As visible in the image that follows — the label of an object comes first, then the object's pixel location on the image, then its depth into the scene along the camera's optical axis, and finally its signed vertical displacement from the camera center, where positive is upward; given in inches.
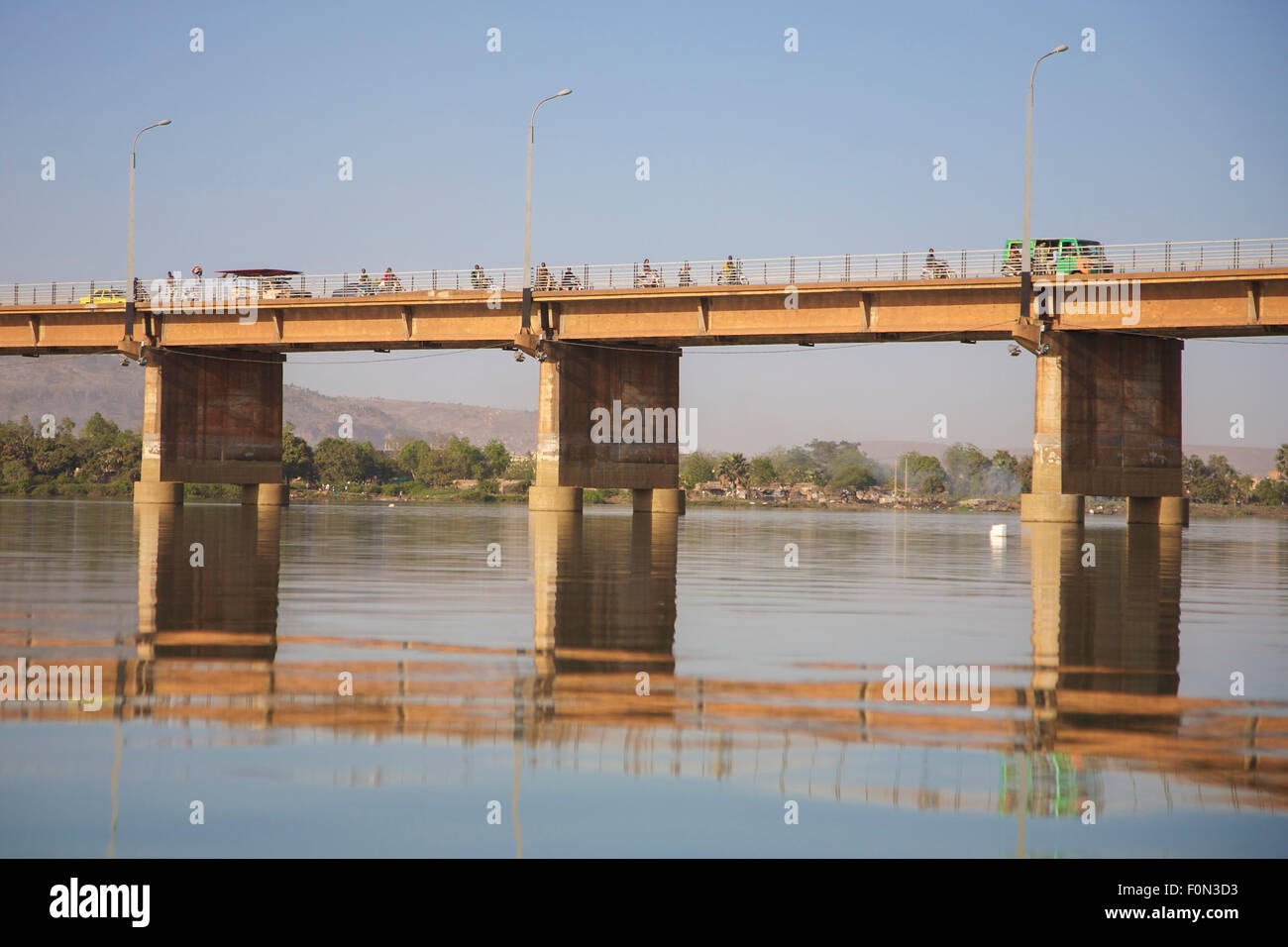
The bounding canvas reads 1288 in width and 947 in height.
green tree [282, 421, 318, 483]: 7431.1 +124.7
